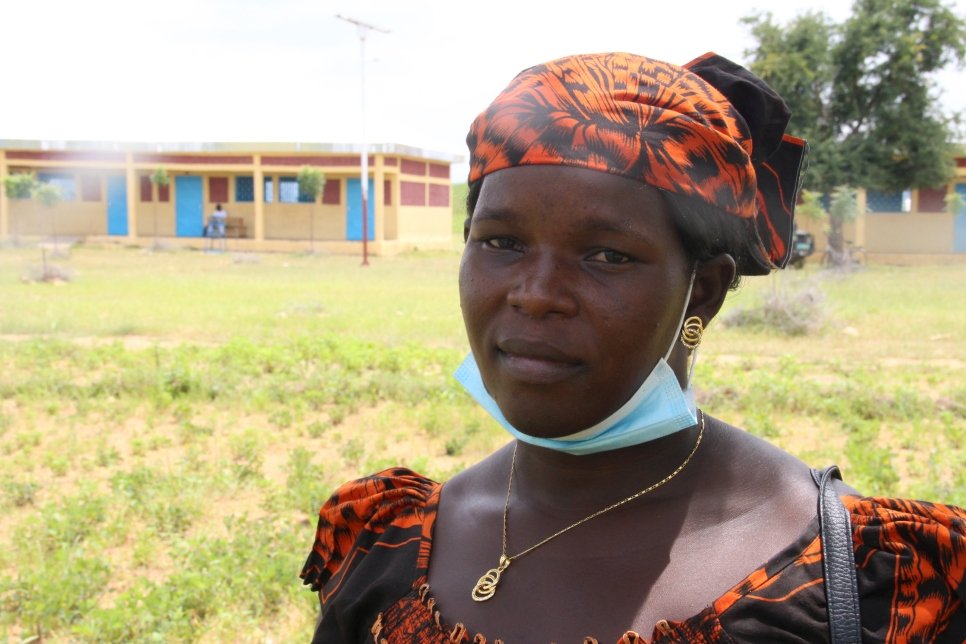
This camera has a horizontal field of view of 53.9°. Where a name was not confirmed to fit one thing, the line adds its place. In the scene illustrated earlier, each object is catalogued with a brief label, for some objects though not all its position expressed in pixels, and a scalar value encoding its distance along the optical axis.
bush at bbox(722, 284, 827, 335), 11.48
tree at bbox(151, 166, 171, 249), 29.99
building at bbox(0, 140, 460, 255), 29.36
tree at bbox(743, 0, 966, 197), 22.25
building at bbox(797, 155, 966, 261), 26.41
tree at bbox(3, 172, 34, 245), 29.22
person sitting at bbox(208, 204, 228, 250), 29.98
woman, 1.27
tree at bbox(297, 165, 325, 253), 28.34
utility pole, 24.88
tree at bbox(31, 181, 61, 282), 29.04
